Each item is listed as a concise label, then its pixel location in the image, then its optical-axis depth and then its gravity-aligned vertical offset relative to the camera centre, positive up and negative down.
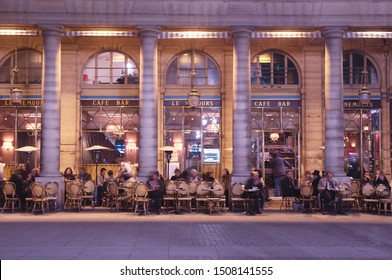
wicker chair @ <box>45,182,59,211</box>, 18.62 -1.18
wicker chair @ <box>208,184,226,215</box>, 18.38 -1.37
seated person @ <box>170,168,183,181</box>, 20.58 -0.68
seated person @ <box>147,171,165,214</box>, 18.25 -1.09
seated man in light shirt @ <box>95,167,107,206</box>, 20.88 -1.29
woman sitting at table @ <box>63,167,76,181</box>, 20.28 -0.63
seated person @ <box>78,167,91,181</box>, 20.70 -0.64
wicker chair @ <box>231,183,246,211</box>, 18.80 -1.20
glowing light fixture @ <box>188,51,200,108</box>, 20.47 +2.39
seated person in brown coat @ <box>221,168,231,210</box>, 19.68 -0.90
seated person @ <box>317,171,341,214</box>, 18.42 -1.10
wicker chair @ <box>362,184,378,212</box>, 18.89 -1.29
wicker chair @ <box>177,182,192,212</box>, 18.52 -1.26
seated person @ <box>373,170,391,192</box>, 19.28 -0.78
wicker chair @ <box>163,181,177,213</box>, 18.78 -1.20
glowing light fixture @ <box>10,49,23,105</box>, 20.95 +3.21
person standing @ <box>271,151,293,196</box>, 23.02 -0.54
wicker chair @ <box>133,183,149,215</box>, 17.97 -1.18
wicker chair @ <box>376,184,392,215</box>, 18.56 -1.37
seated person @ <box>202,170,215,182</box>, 20.53 -0.71
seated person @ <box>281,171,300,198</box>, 19.74 -1.14
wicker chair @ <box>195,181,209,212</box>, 18.66 -1.18
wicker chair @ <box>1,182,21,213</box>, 18.45 -1.21
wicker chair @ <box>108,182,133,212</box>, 18.95 -1.39
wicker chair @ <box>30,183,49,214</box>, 17.98 -1.18
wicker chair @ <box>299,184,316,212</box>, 18.78 -1.30
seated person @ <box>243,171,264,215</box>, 18.38 -1.18
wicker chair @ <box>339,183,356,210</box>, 18.68 -1.41
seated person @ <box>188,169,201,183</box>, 19.76 -0.69
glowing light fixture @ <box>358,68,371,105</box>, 20.91 +2.54
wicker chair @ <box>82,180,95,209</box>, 19.40 -1.20
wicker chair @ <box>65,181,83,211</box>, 18.75 -1.19
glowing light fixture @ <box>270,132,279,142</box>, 24.03 +1.05
